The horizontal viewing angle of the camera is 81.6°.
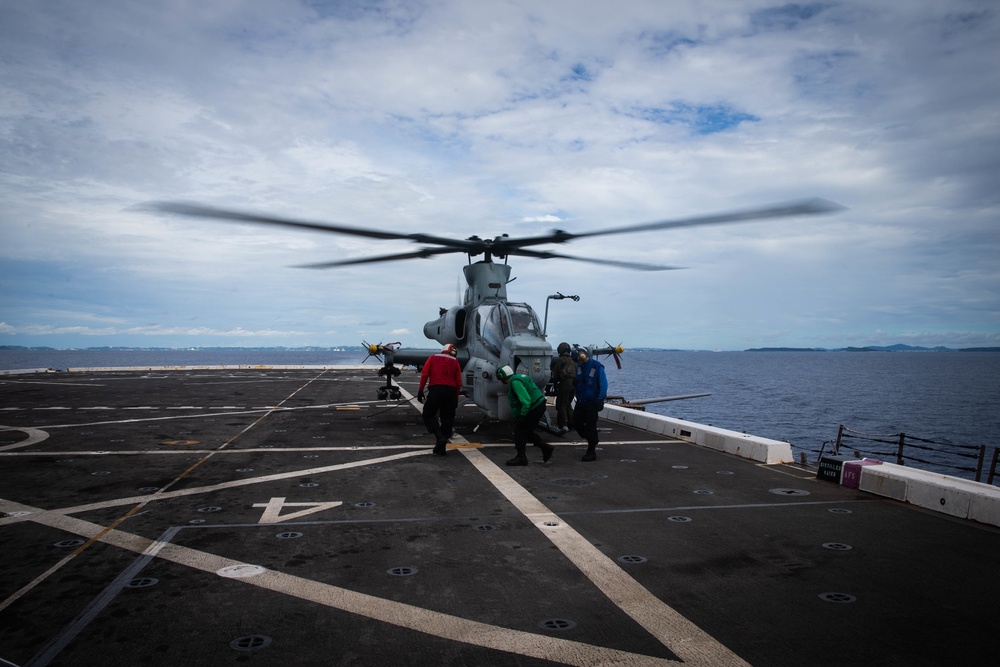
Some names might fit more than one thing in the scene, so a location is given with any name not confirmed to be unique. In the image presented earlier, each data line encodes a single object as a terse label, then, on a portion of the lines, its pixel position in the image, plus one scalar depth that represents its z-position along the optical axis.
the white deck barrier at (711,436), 10.98
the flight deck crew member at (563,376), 13.75
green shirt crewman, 10.56
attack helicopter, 12.20
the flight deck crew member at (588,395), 11.09
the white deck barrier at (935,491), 6.98
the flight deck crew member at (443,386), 11.60
